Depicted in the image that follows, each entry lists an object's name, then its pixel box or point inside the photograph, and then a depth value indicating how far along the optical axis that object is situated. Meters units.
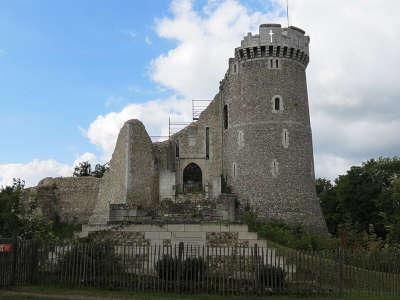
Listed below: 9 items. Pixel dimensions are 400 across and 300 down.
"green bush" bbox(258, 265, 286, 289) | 17.28
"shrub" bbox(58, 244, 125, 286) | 17.95
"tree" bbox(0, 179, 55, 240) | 27.25
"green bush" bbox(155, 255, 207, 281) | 17.45
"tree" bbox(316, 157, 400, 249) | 44.31
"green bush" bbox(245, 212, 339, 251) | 29.38
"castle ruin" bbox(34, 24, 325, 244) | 36.28
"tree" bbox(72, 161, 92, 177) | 64.06
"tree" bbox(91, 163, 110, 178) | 63.59
